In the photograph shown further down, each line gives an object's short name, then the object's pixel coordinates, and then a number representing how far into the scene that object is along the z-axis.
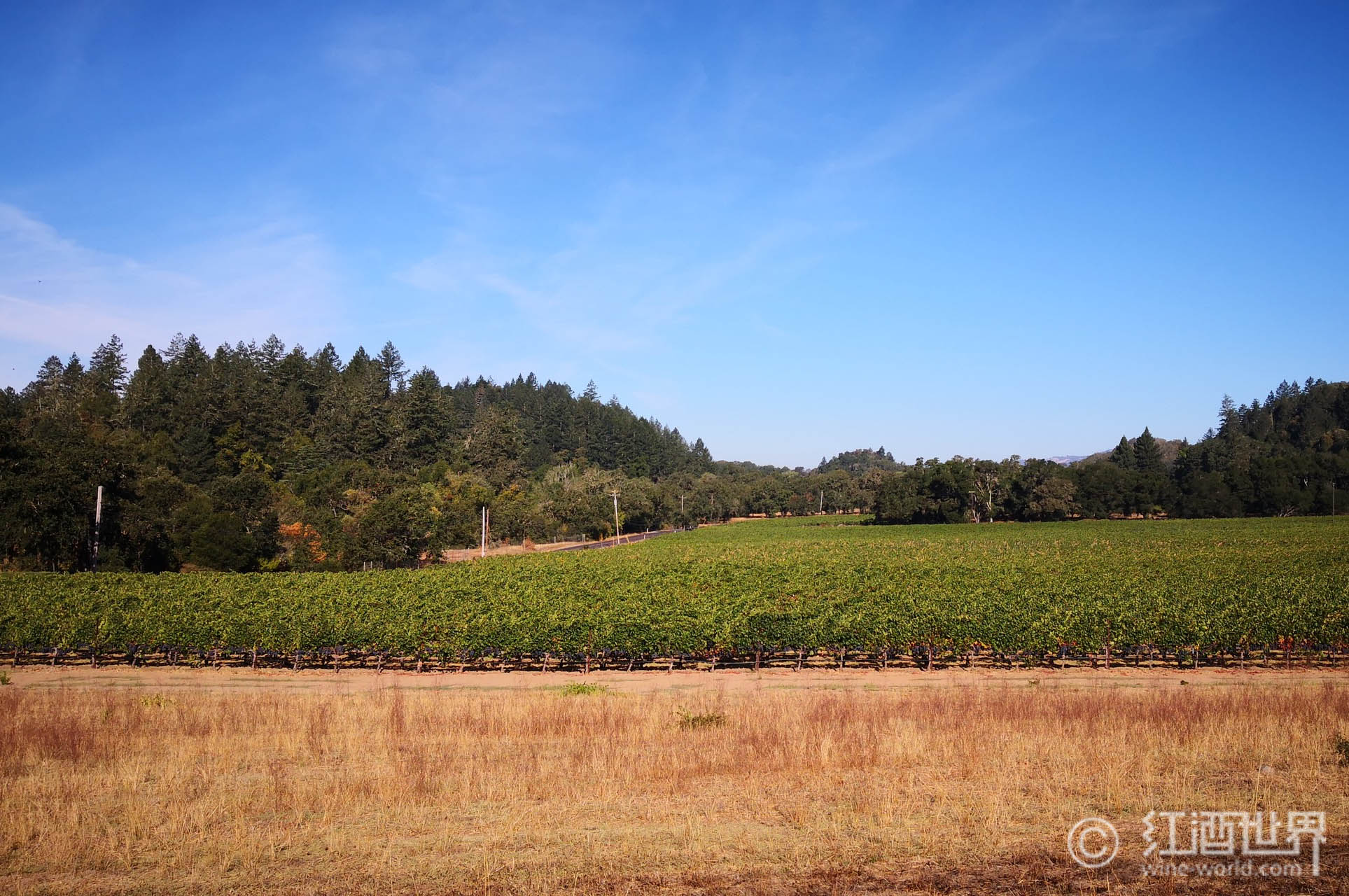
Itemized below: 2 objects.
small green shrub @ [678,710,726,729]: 16.11
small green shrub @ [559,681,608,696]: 22.73
